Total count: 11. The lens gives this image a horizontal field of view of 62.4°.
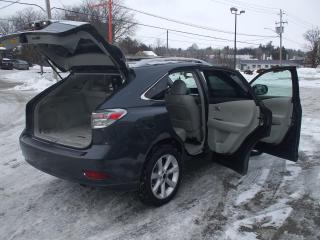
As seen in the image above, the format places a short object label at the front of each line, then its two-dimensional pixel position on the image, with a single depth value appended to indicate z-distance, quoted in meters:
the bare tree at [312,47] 42.04
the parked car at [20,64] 32.09
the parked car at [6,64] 31.08
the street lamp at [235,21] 31.67
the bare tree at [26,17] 38.19
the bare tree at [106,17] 30.43
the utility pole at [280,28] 39.49
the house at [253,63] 59.88
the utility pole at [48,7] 15.86
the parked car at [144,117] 2.58
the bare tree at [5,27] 46.99
